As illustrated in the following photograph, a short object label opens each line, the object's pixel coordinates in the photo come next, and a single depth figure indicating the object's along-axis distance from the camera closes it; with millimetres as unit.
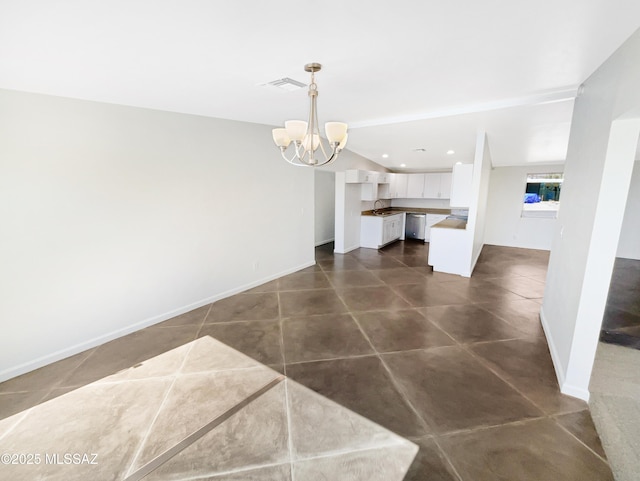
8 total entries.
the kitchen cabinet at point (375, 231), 7023
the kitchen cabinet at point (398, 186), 8141
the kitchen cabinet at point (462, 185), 4777
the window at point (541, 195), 6902
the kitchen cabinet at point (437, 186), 7566
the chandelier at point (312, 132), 2043
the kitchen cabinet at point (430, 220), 7690
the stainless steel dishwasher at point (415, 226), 8074
